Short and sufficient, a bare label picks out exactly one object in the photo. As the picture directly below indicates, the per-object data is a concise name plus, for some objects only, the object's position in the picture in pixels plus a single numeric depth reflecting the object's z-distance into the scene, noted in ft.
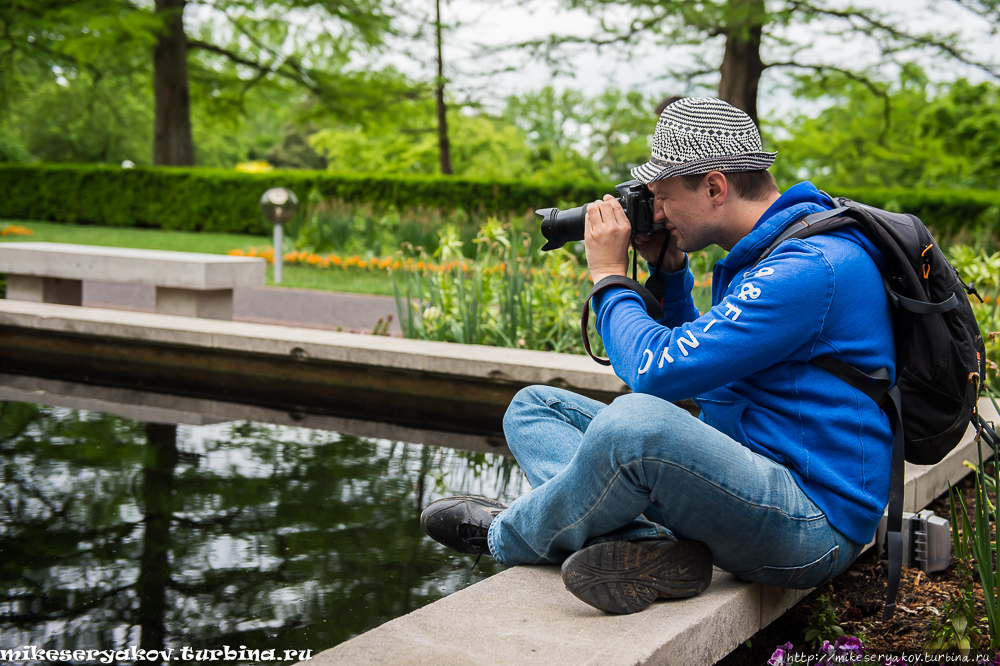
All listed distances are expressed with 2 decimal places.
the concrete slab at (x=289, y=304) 22.67
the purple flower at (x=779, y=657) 5.33
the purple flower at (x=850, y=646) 5.36
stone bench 19.56
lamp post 32.55
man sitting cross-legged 5.38
